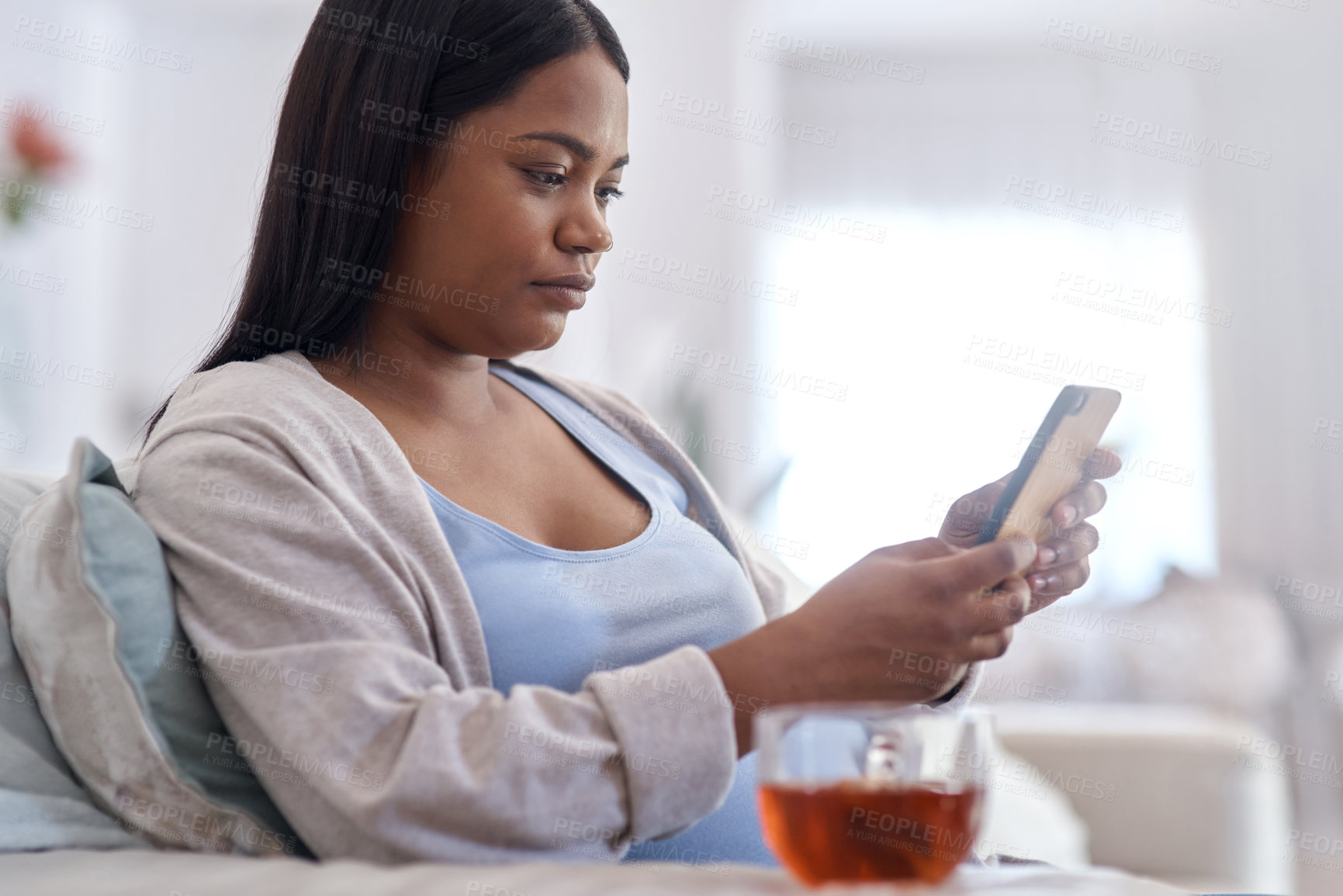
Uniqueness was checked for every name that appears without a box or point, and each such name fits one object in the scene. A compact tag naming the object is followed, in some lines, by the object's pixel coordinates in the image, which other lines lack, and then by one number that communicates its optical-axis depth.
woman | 1.22
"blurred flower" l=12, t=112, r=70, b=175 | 3.22
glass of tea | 1.08
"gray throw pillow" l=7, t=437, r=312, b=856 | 1.26
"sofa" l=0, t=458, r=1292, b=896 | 1.17
